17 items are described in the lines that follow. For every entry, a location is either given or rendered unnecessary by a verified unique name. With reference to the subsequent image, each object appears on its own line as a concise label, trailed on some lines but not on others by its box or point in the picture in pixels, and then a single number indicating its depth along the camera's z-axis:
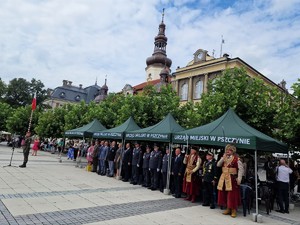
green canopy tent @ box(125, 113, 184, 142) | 11.44
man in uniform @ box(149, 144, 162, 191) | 11.58
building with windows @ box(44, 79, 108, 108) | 79.81
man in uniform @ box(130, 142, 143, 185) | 12.80
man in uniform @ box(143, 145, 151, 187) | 12.15
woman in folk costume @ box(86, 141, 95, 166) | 16.44
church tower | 61.09
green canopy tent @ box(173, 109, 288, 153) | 8.45
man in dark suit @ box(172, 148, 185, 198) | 10.45
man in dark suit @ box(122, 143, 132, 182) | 13.55
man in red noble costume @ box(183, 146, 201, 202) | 9.76
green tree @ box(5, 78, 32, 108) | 61.22
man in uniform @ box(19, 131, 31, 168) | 14.68
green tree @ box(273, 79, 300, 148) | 11.54
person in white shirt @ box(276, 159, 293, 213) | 9.70
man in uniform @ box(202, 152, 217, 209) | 8.98
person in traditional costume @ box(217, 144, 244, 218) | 8.07
